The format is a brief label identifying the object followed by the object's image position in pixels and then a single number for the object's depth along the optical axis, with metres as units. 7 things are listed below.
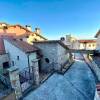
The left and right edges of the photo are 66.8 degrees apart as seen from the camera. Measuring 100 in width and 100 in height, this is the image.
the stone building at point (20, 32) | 12.25
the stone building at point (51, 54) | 10.09
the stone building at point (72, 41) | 20.89
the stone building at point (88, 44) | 23.34
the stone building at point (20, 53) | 8.98
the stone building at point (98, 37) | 11.89
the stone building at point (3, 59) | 9.33
